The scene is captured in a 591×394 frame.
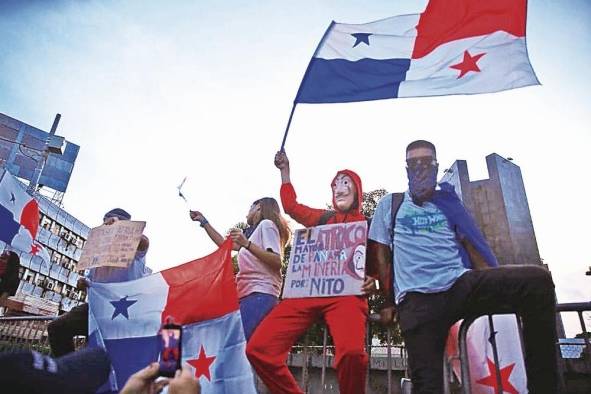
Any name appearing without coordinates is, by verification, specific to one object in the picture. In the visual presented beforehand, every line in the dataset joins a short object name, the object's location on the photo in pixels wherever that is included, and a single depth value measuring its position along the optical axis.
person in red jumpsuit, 2.80
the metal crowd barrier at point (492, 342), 2.68
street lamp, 12.20
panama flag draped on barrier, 2.93
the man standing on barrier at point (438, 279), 2.42
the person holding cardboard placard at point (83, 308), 4.14
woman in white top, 3.67
